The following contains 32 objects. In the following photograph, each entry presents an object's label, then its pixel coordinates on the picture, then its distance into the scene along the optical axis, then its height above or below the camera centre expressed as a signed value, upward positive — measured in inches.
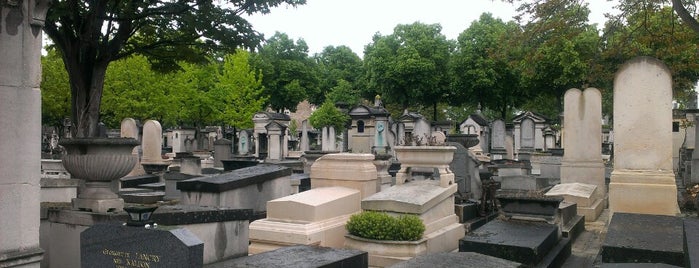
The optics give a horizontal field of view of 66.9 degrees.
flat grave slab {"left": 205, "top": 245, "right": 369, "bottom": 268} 221.0 -52.6
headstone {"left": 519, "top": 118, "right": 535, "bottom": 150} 1126.4 +10.7
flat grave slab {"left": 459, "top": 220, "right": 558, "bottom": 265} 256.4 -52.1
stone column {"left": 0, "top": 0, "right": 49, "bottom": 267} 184.7 +3.4
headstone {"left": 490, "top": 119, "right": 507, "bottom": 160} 1141.1 +8.5
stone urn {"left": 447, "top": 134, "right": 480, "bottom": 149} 585.6 -1.3
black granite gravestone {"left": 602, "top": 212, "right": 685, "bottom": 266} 196.2 -41.3
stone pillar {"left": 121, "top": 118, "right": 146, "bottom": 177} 826.0 +16.6
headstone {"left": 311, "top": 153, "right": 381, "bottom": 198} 349.7 -22.6
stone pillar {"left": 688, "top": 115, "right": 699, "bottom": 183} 573.9 -33.7
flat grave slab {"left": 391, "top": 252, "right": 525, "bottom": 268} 202.2 -48.5
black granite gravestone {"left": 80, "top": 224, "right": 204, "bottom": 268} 165.0 -35.5
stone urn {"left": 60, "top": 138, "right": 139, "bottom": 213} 257.4 -12.9
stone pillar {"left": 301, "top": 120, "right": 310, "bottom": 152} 1418.1 -0.7
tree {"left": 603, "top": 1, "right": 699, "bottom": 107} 486.3 +104.9
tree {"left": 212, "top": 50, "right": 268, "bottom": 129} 1720.0 +147.0
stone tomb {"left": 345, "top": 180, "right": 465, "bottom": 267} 283.1 -48.9
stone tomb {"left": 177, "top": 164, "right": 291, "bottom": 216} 325.4 -32.1
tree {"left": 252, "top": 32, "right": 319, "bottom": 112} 2205.8 +253.2
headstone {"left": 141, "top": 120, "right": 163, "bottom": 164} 796.7 -6.6
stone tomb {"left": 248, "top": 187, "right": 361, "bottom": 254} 291.4 -48.8
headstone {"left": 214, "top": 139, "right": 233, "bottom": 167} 940.0 -18.5
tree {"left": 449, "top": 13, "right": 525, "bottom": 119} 1744.6 +212.5
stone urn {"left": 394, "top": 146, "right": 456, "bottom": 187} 352.8 -14.3
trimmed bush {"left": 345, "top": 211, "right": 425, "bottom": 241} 285.9 -48.1
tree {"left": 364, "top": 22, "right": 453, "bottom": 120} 1807.5 +252.7
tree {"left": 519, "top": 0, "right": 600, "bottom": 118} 502.0 +147.1
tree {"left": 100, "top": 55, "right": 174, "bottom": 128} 1434.5 +130.2
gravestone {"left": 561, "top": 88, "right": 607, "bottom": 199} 513.0 +1.0
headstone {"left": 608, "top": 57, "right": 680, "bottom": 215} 347.6 +0.7
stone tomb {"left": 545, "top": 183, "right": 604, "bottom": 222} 434.6 -47.8
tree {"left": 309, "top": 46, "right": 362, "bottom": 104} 2378.2 +335.6
